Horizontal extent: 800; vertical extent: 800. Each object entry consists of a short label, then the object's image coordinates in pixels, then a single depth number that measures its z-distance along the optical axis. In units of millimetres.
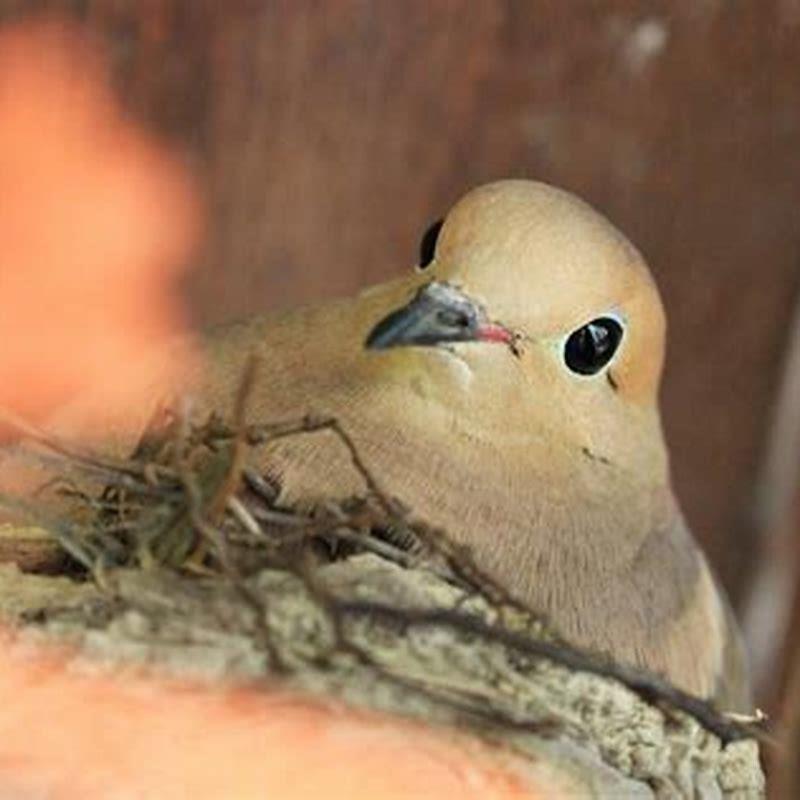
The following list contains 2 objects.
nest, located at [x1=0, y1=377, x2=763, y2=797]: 1782
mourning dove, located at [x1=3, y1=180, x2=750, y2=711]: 1830
